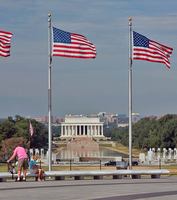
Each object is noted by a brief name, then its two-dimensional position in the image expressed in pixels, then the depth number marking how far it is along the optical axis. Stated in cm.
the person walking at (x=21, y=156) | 2992
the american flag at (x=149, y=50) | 3856
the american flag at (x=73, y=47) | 3722
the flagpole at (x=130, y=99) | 3994
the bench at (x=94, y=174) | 3272
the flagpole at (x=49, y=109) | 3841
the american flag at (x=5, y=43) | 3616
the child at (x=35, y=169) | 3231
